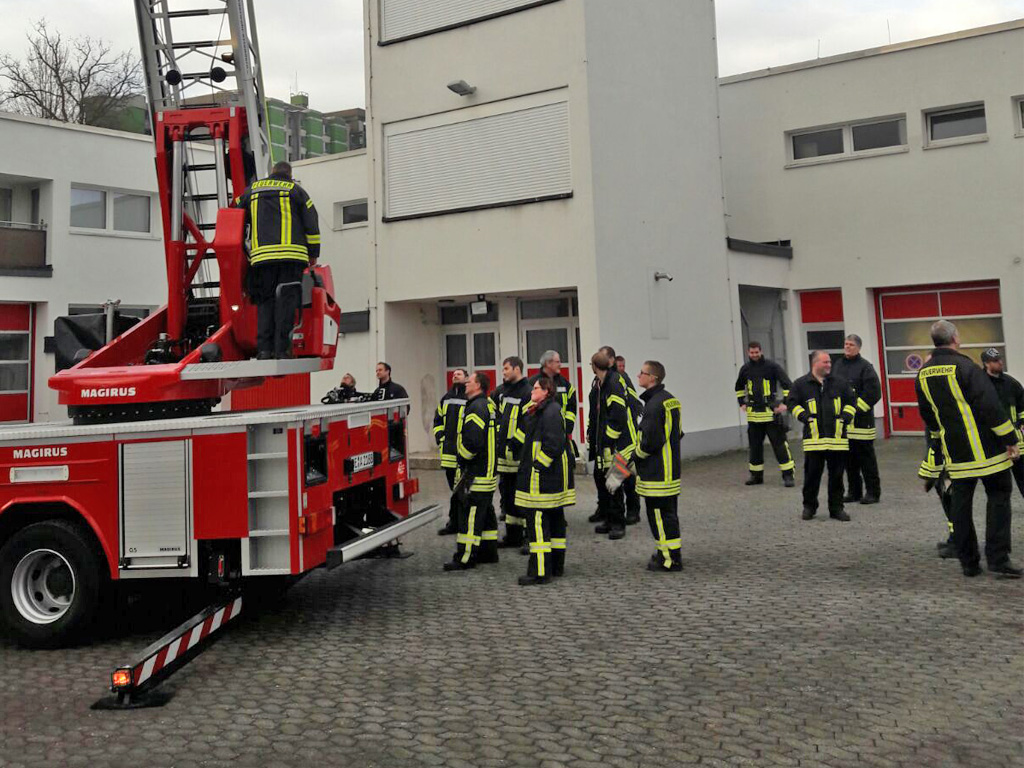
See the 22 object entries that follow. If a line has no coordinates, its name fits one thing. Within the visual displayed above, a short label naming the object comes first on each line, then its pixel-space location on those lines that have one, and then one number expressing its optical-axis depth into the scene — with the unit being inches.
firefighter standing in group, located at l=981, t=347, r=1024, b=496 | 346.3
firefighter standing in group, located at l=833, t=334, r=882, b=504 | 430.9
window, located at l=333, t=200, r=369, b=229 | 841.5
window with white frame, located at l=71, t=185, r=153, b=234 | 964.0
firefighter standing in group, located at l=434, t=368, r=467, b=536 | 366.9
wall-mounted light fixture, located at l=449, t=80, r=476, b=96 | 644.1
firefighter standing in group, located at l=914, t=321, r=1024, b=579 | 282.7
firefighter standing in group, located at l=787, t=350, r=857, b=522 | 407.8
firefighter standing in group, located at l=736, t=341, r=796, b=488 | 512.7
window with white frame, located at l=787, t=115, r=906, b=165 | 764.6
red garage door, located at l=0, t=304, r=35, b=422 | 894.4
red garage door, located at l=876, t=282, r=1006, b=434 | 729.6
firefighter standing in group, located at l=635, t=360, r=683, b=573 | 313.9
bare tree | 1318.9
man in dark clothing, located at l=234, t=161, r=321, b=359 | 273.0
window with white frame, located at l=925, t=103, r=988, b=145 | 733.3
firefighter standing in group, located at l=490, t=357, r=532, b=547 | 349.1
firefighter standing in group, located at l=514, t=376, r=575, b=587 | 302.5
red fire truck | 229.8
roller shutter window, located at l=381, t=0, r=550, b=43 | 657.0
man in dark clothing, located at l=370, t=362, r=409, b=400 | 466.0
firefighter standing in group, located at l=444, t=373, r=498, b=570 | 327.0
